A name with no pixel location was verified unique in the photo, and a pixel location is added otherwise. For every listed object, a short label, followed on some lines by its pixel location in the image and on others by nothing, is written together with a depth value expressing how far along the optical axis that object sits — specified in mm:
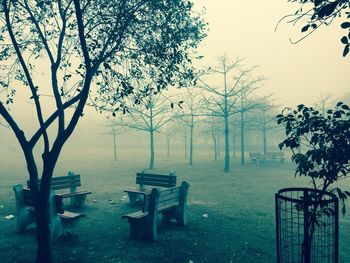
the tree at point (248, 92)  22219
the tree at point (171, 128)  41194
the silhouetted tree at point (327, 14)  2346
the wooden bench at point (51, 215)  6418
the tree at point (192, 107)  26228
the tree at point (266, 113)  29978
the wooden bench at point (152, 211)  6574
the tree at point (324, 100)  29206
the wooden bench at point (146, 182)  9141
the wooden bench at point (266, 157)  25573
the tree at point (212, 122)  30102
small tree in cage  3824
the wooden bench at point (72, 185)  9227
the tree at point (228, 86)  21500
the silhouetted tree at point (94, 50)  5184
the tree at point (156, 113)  23739
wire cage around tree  3973
